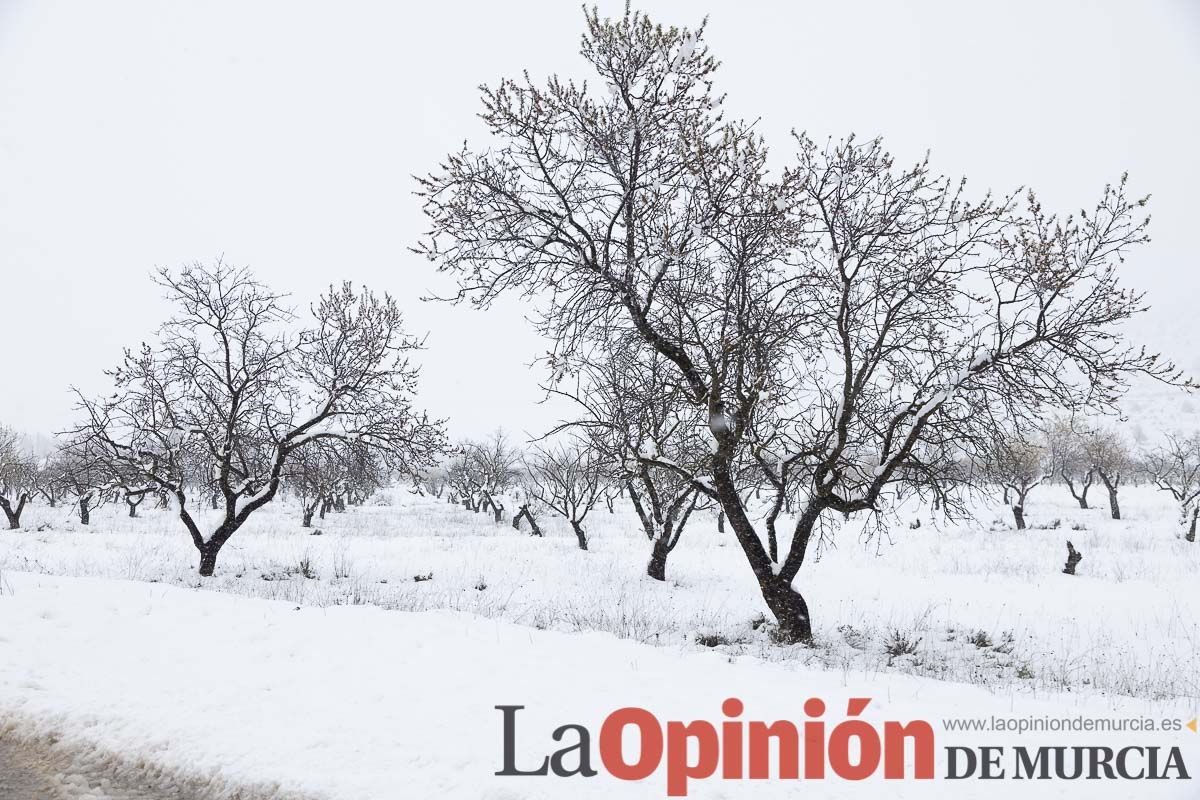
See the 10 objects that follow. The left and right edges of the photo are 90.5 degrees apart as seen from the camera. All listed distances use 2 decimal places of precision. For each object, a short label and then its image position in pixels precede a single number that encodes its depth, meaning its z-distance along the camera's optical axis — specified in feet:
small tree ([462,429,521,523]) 121.60
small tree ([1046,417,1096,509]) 126.28
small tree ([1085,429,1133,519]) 100.63
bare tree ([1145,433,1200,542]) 72.33
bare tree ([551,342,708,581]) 29.12
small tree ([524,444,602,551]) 73.26
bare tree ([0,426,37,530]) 86.89
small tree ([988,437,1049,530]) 89.35
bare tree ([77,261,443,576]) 44.65
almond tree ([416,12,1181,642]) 25.75
